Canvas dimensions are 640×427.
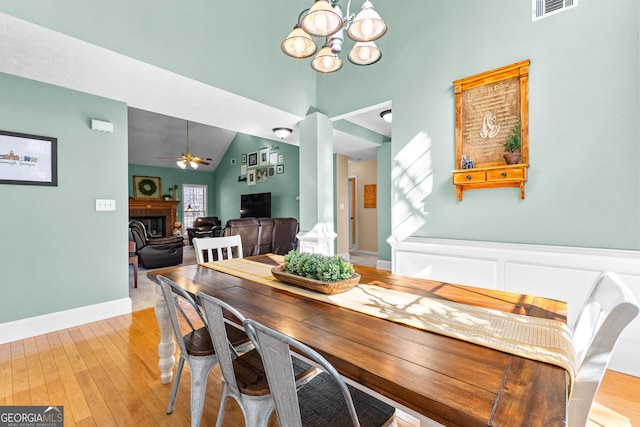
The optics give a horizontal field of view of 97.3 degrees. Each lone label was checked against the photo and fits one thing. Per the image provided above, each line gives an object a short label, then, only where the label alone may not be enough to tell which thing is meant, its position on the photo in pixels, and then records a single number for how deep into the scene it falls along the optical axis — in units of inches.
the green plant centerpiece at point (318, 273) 56.0
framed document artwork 89.2
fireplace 316.2
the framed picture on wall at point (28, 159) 97.0
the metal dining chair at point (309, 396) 29.9
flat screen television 306.2
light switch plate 116.2
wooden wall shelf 88.7
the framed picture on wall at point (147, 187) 336.2
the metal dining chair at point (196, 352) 53.2
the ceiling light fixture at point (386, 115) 152.8
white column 141.6
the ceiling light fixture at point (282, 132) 160.7
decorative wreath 339.0
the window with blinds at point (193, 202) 380.2
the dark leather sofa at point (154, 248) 192.2
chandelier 59.2
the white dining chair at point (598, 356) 28.5
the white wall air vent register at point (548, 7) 83.1
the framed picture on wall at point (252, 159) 328.5
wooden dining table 24.7
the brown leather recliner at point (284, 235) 201.4
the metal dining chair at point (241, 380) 41.1
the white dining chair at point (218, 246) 92.1
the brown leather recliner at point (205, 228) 312.7
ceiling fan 272.7
